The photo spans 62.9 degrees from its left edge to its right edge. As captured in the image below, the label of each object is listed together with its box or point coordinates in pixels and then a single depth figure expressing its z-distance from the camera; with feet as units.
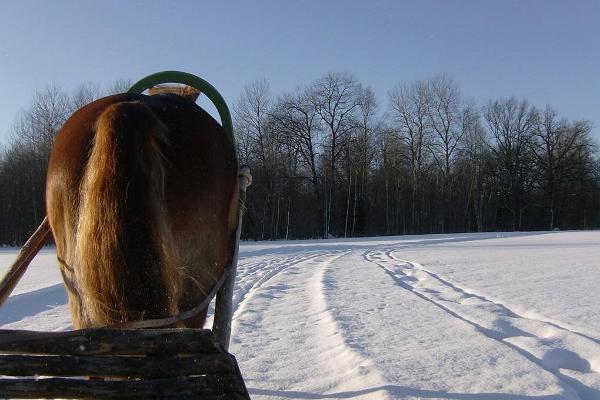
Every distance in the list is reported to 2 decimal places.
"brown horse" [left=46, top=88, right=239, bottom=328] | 5.22
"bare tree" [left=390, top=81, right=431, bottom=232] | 150.71
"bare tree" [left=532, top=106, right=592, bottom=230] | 160.45
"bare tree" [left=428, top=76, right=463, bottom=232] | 152.35
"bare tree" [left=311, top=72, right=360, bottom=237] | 133.08
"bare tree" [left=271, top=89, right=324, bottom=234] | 126.93
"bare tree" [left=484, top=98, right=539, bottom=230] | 159.33
